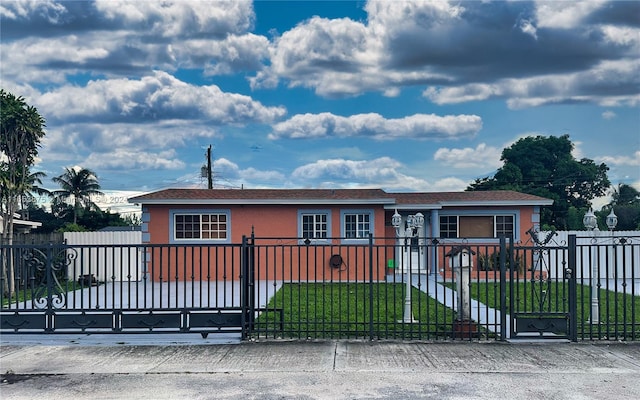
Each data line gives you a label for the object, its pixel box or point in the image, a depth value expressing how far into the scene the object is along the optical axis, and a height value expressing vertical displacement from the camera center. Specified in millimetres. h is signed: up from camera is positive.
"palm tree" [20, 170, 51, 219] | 39544 +1554
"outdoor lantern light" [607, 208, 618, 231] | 11859 -191
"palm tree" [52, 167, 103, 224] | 47688 +2064
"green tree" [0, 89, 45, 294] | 18438 +2032
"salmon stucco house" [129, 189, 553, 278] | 21844 -48
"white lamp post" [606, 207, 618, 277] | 11870 -191
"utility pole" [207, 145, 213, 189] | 40281 +2505
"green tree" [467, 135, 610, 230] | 44531 +2410
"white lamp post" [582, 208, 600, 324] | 10844 -248
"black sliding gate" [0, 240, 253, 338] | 9039 -1425
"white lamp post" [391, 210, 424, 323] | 10759 -1083
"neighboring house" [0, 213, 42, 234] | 23866 -420
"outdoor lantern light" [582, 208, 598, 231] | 10922 -172
